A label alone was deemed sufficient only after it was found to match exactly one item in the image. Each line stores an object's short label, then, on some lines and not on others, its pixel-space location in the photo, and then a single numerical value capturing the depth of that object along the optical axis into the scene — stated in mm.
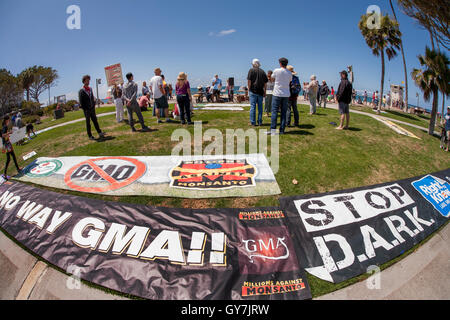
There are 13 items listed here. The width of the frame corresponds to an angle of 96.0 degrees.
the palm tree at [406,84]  23500
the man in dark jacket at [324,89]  14239
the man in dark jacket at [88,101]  7250
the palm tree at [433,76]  9781
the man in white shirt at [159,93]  8836
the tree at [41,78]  42850
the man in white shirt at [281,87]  6786
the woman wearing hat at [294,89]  7998
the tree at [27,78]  39906
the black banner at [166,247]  3014
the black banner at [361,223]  3402
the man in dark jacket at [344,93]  7723
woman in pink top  8195
